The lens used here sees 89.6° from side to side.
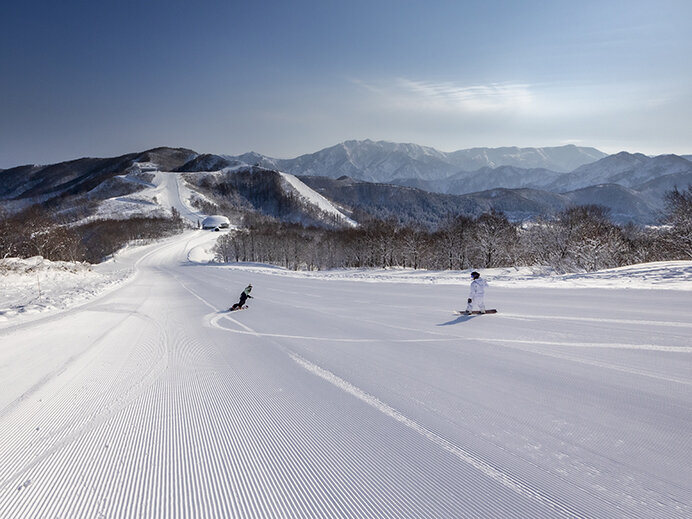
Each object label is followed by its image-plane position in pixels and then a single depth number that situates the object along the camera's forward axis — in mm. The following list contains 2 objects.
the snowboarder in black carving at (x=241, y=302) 13895
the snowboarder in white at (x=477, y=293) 9750
